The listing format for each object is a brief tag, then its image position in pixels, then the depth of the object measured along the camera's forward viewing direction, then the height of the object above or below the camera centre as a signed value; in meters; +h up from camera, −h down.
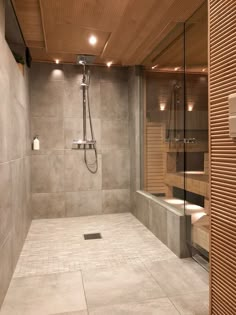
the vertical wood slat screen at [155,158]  3.85 -0.11
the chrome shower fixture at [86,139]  4.33 +0.20
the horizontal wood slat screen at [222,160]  1.39 -0.06
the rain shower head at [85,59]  3.87 +1.36
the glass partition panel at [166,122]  3.27 +0.40
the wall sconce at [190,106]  3.18 +0.52
